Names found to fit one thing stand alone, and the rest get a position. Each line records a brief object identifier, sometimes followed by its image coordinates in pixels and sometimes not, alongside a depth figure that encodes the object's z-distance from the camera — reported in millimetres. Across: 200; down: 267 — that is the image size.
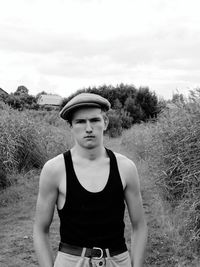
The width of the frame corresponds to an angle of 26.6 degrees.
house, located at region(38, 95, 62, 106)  65188
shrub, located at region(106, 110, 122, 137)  30344
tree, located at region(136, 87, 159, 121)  39375
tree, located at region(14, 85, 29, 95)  63075
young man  1956
